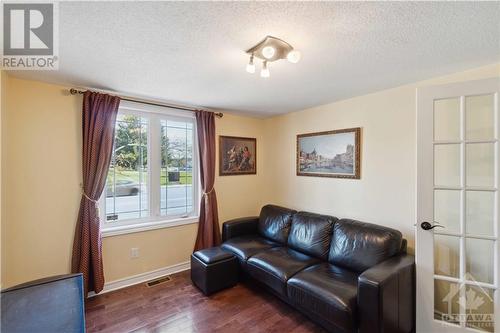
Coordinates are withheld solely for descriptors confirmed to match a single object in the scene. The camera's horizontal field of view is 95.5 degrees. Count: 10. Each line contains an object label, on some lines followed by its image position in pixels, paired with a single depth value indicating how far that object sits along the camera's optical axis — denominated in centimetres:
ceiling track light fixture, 149
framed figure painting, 356
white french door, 168
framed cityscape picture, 277
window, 275
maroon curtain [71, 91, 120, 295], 237
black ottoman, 249
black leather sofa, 169
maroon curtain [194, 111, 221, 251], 323
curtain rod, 236
